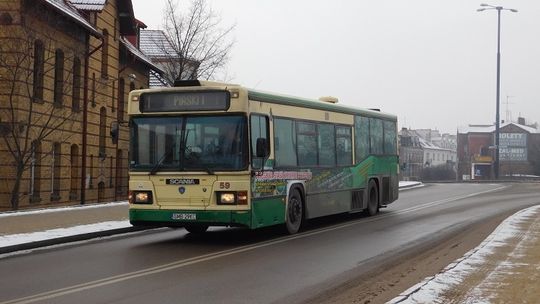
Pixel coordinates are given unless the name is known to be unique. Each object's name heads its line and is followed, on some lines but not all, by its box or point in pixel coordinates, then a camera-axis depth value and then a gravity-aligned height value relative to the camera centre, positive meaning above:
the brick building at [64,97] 20.23 +2.56
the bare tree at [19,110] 19.84 +1.77
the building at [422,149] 119.50 +4.01
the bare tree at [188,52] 30.00 +5.39
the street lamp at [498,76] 45.72 +6.65
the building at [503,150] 92.28 +3.02
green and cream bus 11.89 +0.17
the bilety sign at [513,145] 102.31 +3.87
